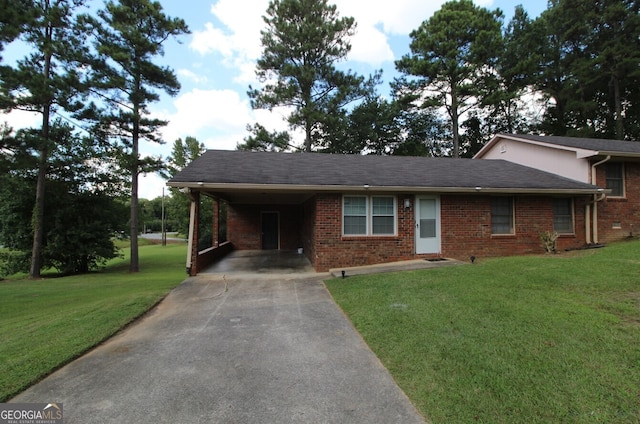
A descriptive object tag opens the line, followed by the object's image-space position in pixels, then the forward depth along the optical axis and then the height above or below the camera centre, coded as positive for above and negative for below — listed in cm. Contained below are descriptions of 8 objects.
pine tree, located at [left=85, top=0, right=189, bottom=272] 1428 +736
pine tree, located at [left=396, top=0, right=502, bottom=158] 2364 +1297
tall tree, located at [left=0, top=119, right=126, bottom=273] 1368 +76
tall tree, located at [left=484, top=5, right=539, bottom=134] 2364 +1174
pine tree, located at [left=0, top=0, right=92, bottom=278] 1172 +562
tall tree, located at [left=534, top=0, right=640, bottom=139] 2208 +1197
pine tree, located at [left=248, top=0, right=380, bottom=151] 2269 +1235
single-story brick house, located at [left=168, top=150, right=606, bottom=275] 891 +63
